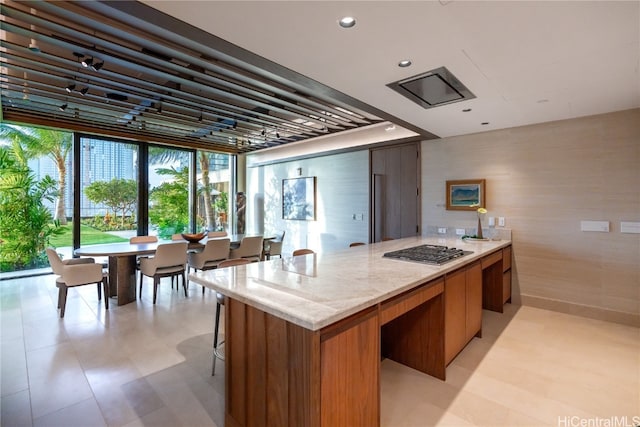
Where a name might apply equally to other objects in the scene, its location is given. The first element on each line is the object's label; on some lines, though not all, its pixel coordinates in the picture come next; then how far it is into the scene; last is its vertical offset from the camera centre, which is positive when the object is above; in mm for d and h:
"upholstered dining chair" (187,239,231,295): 4559 -653
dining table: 3939 -744
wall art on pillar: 6496 +344
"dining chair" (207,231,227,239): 5723 -409
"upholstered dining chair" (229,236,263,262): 4949 -604
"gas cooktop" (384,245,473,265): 2415 -374
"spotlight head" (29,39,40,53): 2599 +1469
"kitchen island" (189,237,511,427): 1323 -616
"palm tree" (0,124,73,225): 5281 +1287
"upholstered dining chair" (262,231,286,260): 5668 -669
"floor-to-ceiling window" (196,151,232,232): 7371 +593
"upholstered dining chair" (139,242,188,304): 4117 -690
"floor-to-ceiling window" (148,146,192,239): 6590 +518
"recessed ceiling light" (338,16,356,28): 1780 +1178
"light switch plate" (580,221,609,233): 3436 -163
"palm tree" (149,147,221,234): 6710 +1194
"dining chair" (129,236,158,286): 4864 -433
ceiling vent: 2557 +1180
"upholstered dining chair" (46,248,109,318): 3594 -748
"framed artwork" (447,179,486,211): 4283 +268
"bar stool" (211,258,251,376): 2361 -854
